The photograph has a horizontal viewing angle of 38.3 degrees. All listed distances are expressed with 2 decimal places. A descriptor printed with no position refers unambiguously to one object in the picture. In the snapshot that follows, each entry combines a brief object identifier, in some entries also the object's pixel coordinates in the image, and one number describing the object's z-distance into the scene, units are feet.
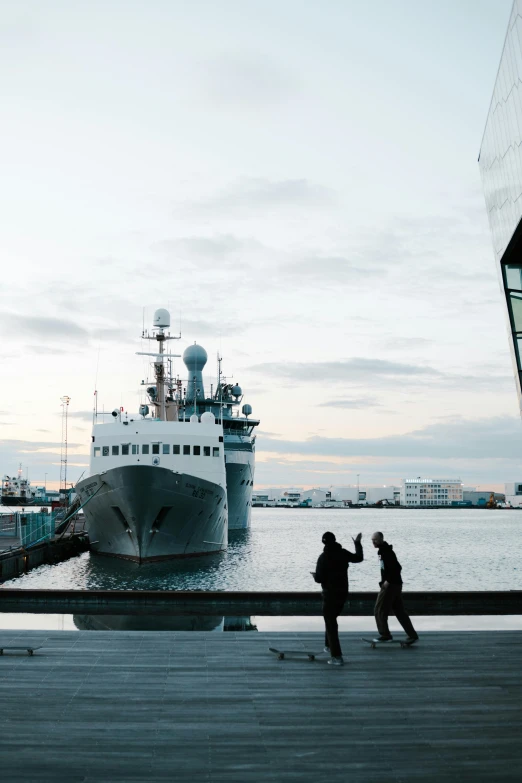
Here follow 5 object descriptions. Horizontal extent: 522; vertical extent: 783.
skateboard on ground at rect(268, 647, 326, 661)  34.14
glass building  44.93
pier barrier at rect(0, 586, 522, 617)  46.16
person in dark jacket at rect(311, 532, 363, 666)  32.99
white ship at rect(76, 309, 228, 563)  124.57
